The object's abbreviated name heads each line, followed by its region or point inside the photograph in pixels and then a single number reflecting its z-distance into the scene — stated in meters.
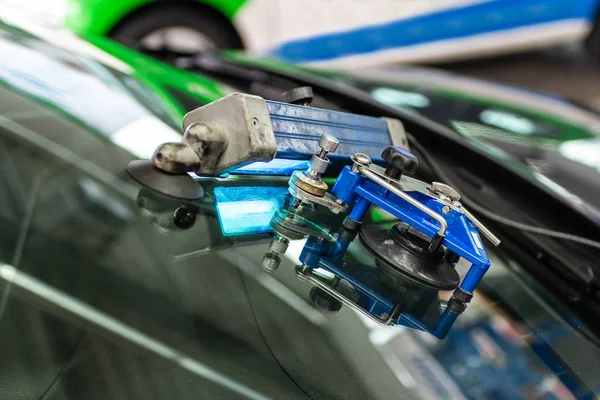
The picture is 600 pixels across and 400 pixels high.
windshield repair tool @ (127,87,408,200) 0.64
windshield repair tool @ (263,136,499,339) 0.65
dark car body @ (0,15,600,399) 0.48
